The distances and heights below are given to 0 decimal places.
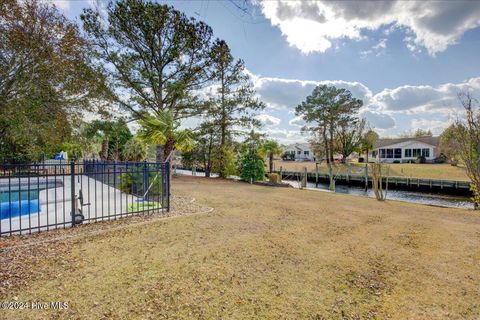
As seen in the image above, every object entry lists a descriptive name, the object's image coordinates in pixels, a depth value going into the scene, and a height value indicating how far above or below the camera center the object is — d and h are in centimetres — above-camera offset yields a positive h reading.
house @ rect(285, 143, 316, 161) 6222 +141
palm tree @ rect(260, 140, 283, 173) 2289 +81
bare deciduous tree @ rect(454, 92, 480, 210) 926 +70
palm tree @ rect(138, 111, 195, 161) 1023 +107
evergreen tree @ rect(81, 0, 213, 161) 1535 +703
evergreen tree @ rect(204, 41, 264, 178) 1908 +420
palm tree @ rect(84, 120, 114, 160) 1675 +196
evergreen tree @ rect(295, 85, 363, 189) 3453 +711
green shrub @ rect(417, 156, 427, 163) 3838 -18
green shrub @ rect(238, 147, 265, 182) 1802 -68
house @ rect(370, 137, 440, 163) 4094 +158
